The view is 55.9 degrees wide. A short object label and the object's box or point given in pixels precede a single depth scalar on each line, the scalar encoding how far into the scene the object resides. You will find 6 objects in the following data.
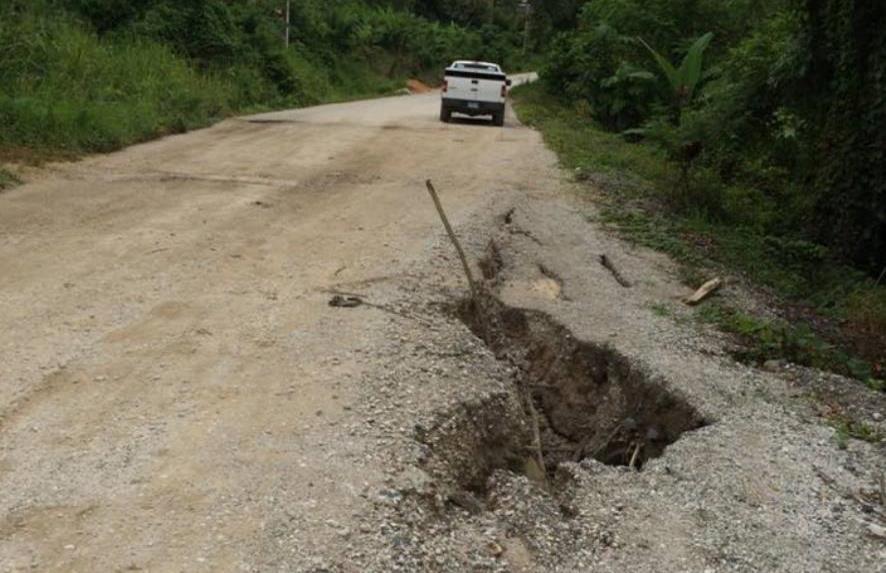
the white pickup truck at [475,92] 19.84
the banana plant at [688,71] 13.16
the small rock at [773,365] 5.67
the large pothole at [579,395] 5.02
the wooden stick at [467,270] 6.22
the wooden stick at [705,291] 6.88
